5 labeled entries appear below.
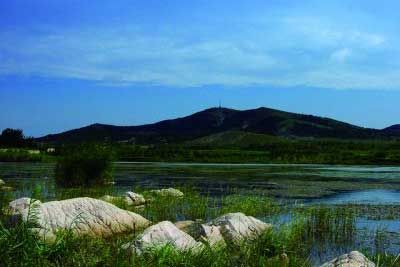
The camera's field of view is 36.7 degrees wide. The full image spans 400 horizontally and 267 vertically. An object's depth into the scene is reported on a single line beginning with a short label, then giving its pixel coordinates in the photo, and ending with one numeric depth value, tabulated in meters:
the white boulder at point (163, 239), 12.59
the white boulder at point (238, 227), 16.38
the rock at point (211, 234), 15.64
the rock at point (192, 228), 16.12
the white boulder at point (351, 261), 11.83
